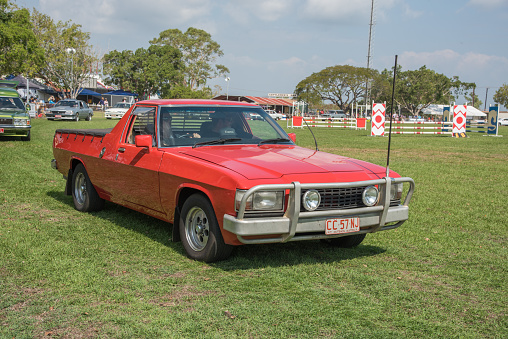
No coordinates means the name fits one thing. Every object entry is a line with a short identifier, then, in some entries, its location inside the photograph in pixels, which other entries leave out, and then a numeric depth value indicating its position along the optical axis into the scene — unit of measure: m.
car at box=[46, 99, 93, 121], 39.25
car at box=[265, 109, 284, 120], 73.78
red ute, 4.90
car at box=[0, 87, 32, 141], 19.02
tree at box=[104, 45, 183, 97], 79.62
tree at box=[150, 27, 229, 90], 84.88
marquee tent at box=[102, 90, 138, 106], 61.92
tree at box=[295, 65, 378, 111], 80.88
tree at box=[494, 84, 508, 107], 119.92
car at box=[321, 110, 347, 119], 83.96
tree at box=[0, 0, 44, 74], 36.84
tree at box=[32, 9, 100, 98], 61.38
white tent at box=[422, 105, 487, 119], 107.46
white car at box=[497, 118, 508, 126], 87.64
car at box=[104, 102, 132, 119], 47.78
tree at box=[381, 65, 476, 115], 101.69
